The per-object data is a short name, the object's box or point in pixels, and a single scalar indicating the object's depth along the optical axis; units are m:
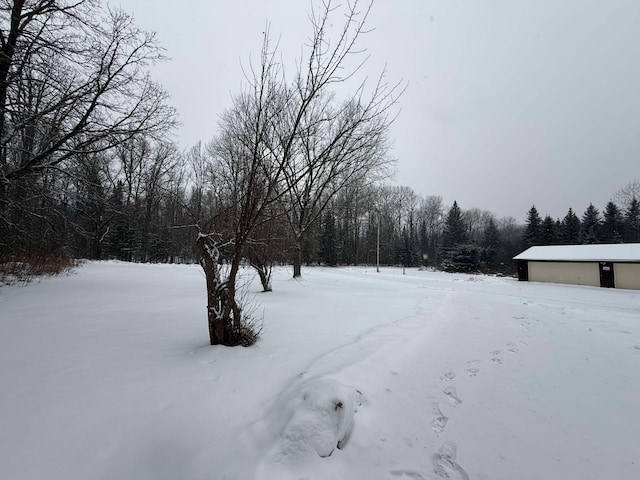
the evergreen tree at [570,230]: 37.19
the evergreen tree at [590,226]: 35.28
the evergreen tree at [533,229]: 37.56
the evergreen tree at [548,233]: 36.84
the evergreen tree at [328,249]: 42.88
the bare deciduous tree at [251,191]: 3.43
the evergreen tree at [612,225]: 34.72
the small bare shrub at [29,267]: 8.28
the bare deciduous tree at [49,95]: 6.09
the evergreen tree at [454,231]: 37.47
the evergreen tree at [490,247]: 40.75
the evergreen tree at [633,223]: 35.06
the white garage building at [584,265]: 18.12
